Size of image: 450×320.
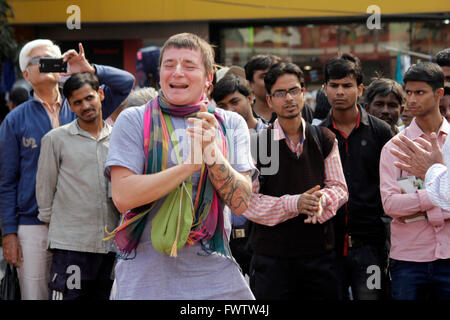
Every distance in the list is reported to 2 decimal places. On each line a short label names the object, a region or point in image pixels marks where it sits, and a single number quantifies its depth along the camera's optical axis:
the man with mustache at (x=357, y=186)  8.05
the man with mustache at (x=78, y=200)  8.41
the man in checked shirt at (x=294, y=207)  7.53
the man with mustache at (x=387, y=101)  9.70
